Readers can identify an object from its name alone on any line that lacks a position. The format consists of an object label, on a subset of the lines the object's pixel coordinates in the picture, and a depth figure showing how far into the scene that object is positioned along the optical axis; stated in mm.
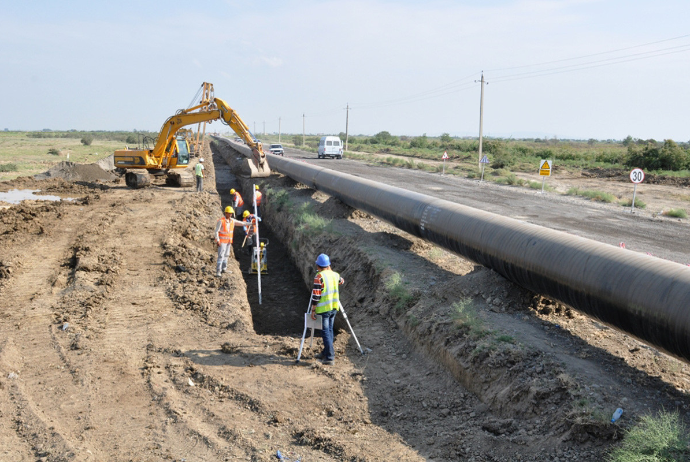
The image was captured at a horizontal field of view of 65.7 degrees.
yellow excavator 22828
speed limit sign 19047
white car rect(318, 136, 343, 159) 51656
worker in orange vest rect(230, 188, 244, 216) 16062
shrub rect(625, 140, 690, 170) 38500
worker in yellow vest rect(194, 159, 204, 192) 24047
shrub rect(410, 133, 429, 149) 87312
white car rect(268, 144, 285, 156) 54656
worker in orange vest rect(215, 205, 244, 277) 12023
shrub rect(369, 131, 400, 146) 110112
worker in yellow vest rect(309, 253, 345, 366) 7574
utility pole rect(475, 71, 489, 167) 37969
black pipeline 5395
